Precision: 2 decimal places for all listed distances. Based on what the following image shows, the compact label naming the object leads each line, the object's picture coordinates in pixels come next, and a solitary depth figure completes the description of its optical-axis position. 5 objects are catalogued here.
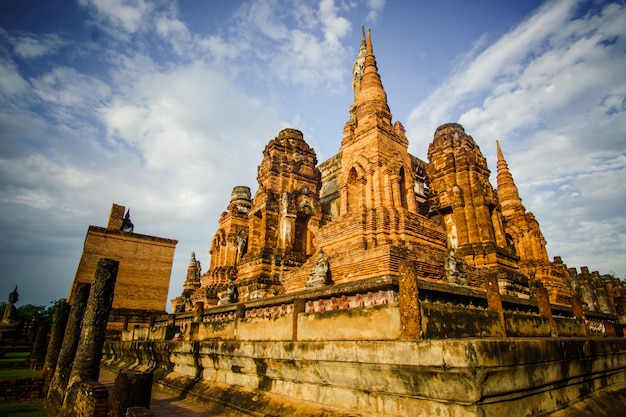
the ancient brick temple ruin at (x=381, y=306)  4.14
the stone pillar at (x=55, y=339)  10.83
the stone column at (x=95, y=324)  7.60
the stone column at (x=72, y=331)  9.40
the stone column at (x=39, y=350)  16.44
